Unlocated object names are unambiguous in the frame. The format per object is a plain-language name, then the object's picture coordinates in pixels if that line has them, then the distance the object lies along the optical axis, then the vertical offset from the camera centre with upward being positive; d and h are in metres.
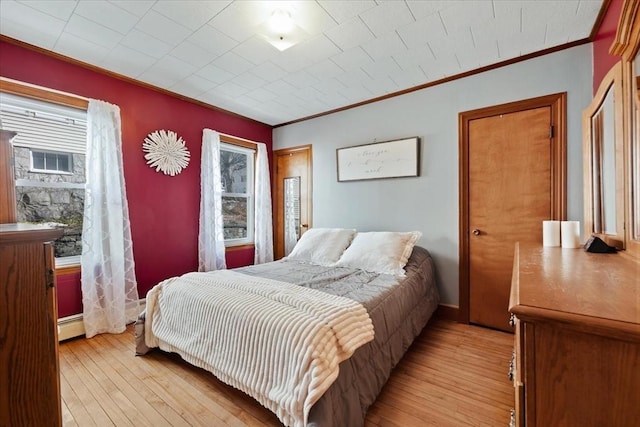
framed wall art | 3.00 +0.57
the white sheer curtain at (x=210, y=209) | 3.28 +0.04
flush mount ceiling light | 1.81 +1.27
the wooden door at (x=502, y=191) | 2.34 +0.13
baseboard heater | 2.36 -0.96
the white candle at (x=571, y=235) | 1.64 -0.18
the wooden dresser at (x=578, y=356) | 0.56 -0.32
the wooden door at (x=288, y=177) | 3.94 +0.40
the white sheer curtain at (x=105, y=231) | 2.44 -0.15
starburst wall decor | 2.91 +0.67
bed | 1.34 -0.65
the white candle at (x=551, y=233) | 1.76 -0.18
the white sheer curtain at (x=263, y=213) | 3.93 -0.02
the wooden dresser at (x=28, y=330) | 0.71 -0.31
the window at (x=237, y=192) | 3.77 +0.27
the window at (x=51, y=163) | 2.27 +0.46
